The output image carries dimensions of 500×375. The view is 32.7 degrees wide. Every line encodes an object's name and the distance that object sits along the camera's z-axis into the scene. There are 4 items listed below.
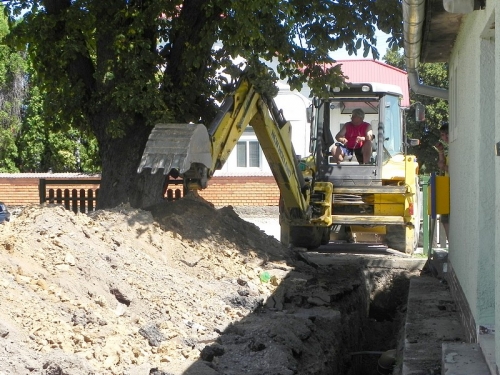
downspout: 6.70
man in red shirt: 12.96
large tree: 11.42
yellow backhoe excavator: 11.48
